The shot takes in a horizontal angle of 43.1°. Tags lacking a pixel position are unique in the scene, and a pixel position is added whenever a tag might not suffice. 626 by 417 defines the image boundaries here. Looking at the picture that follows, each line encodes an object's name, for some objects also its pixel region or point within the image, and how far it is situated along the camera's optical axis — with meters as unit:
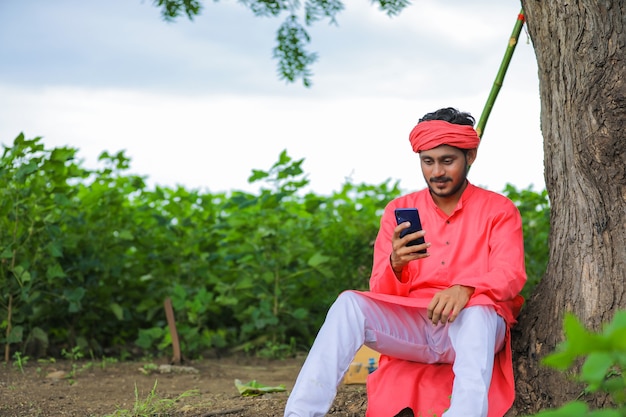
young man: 2.94
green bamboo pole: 4.03
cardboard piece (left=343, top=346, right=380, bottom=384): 4.33
